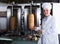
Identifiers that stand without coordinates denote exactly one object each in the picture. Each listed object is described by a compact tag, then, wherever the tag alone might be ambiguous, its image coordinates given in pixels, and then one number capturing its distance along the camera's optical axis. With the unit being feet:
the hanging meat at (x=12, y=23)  12.59
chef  12.53
